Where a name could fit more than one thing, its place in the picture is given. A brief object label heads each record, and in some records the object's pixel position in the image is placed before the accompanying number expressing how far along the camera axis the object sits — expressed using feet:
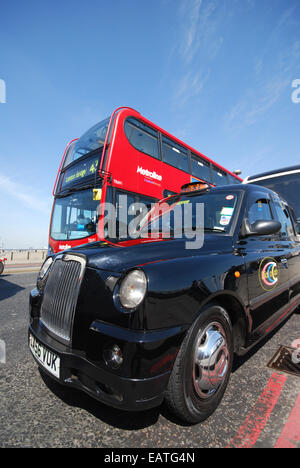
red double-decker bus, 17.17
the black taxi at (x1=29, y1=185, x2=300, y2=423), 4.13
